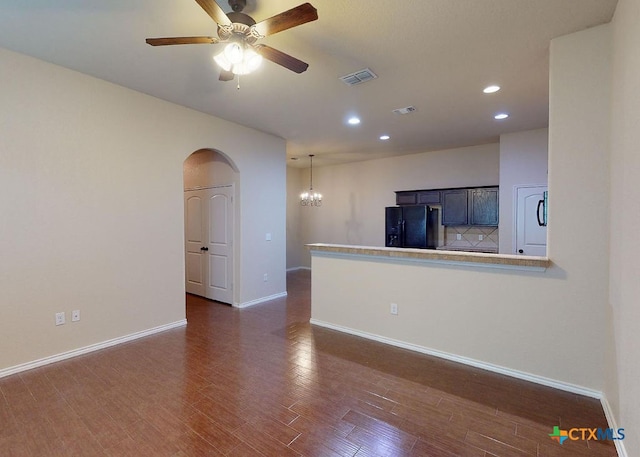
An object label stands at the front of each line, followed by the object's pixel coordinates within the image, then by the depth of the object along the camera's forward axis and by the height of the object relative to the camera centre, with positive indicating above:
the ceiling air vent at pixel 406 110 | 4.19 +1.58
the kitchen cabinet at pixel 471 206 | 5.76 +0.29
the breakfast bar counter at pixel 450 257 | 2.63 -0.36
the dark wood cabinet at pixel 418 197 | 6.46 +0.54
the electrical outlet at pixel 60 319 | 3.09 -0.97
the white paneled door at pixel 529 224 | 5.14 -0.06
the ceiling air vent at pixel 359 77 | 3.13 +1.55
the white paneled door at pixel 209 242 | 5.12 -0.35
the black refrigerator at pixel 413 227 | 6.32 -0.12
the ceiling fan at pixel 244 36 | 1.85 +1.27
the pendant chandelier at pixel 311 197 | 7.59 +0.64
